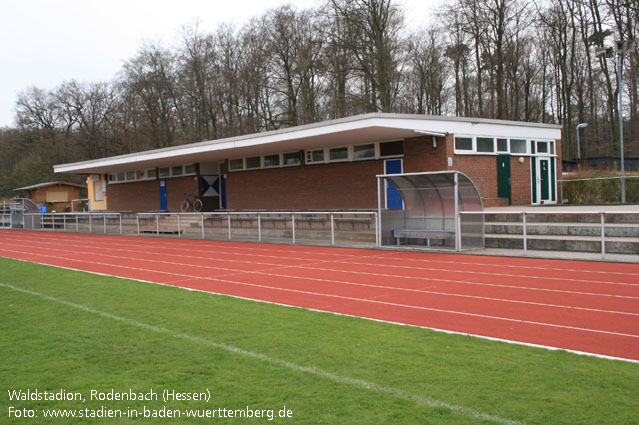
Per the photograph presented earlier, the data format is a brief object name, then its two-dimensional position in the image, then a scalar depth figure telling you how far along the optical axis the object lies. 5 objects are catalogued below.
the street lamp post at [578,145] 33.62
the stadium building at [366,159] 21.28
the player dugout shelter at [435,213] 16.14
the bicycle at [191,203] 33.78
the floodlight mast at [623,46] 22.12
